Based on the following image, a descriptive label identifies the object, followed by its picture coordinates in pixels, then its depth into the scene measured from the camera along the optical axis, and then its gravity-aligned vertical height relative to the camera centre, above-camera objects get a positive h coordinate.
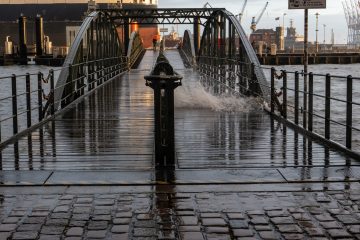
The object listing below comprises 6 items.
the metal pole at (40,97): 13.34 -0.54
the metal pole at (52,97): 13.88 -0.56
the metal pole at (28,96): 12.23 -0.47
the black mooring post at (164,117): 7.94 -0.61
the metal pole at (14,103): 11.00 -0.57
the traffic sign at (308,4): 11.98 +1.32
